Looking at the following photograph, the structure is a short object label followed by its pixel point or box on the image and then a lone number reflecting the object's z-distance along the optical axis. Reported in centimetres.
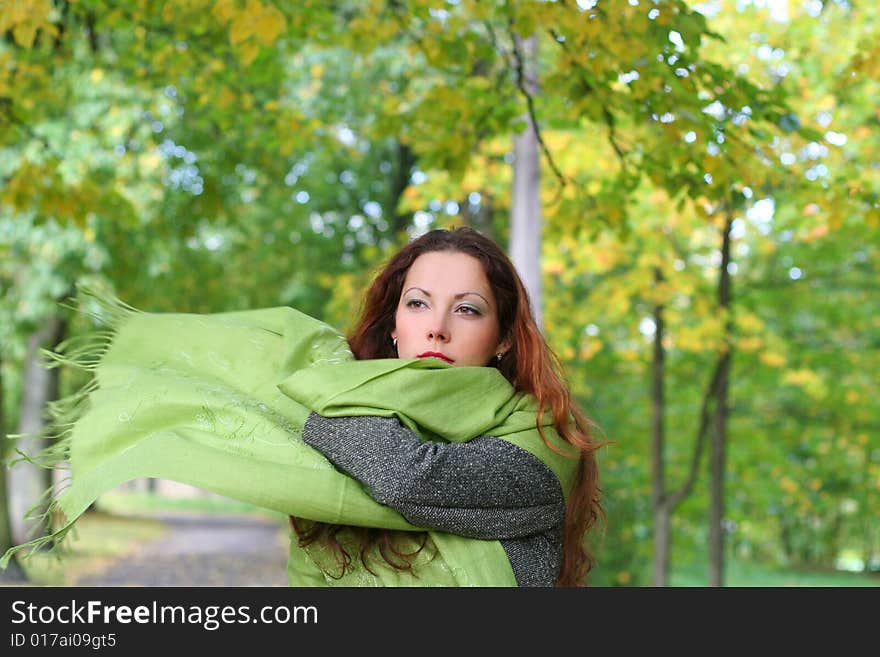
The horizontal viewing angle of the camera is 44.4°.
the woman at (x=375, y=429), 215
